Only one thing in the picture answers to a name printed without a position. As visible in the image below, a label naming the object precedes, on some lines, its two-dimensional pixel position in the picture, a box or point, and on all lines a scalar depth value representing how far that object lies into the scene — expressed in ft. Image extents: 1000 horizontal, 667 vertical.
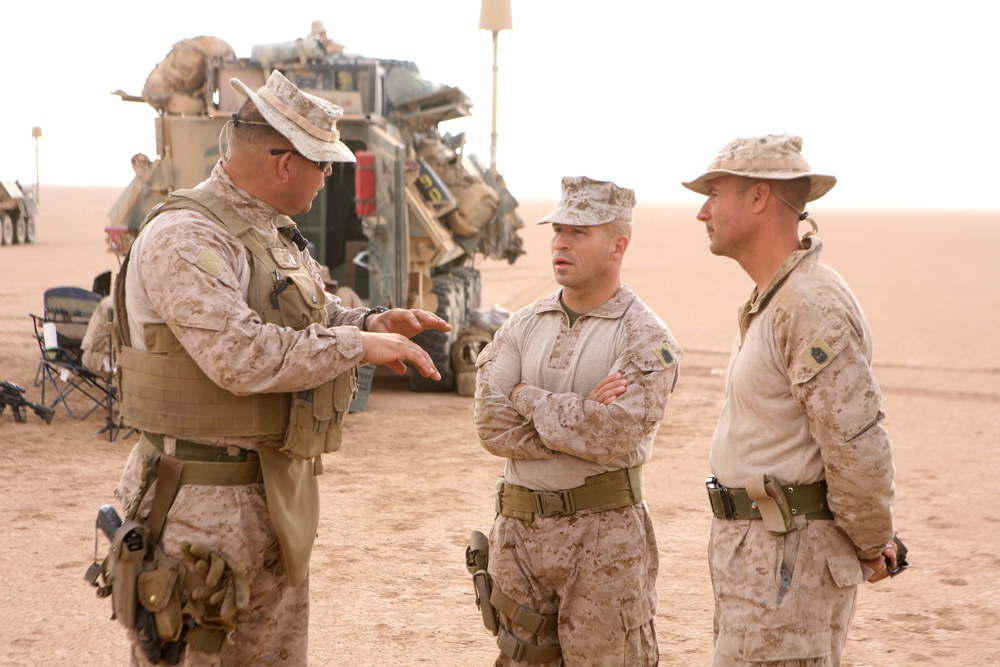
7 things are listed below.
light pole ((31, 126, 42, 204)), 140.77
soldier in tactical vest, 10.07
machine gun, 29.07
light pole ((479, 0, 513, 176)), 41.81
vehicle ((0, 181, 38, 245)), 98.02
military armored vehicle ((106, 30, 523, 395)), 32.17
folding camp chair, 28.84
